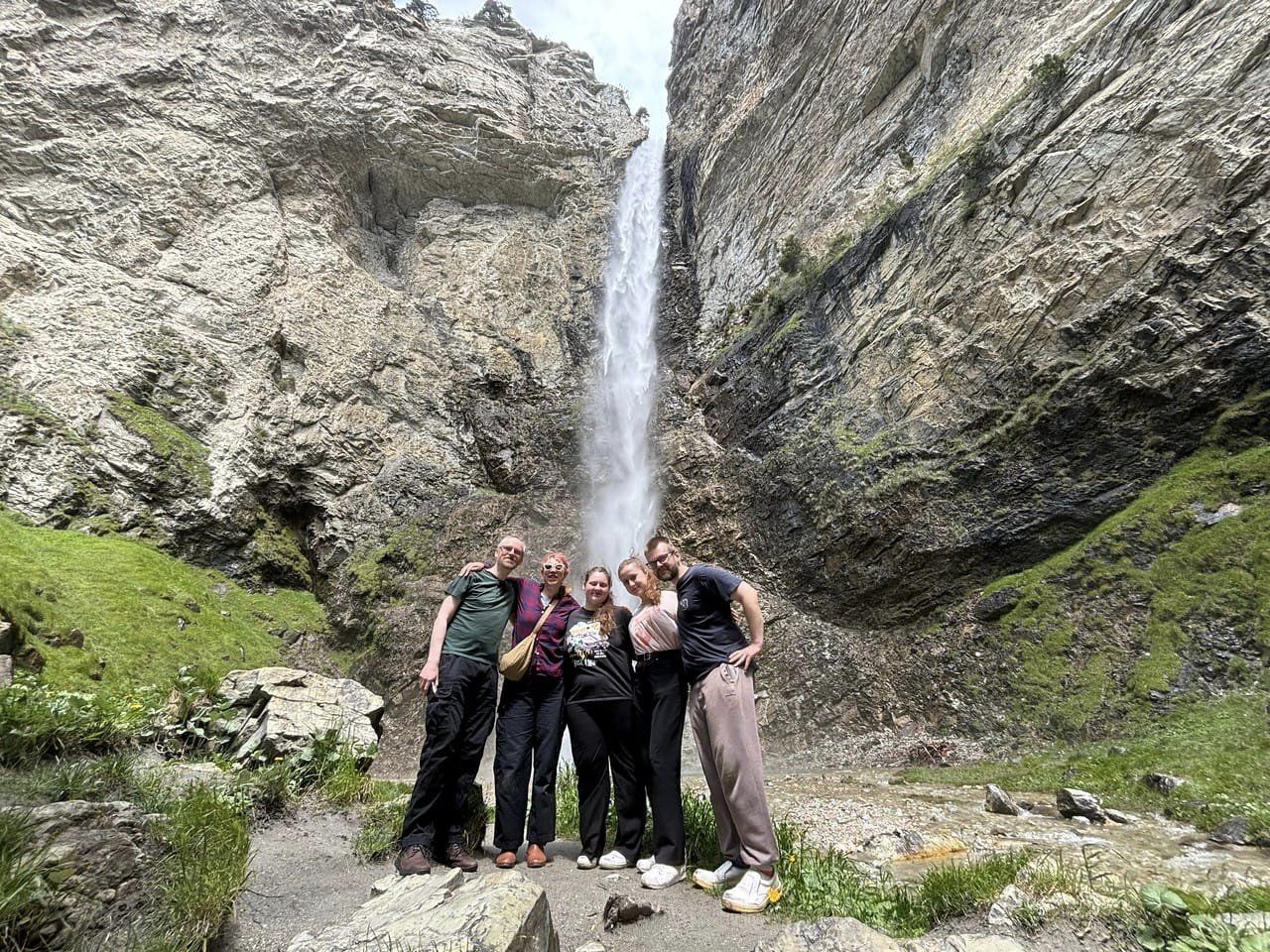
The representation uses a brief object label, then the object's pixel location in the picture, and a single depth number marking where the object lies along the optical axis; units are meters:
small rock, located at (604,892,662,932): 3.50
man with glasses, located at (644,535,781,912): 3.83
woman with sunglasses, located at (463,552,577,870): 4.78
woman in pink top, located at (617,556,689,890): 4.28
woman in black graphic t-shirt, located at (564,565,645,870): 4.62
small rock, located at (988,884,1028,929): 2.97
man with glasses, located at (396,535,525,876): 4.60
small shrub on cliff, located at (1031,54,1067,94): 13.00
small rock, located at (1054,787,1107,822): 6.32
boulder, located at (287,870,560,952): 2.54
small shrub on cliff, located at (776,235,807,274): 19.75
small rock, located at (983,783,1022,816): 6.76
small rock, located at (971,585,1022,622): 11.29
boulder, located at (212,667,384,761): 6.53
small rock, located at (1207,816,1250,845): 5.32
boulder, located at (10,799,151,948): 2.60
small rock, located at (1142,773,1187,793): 6.61
